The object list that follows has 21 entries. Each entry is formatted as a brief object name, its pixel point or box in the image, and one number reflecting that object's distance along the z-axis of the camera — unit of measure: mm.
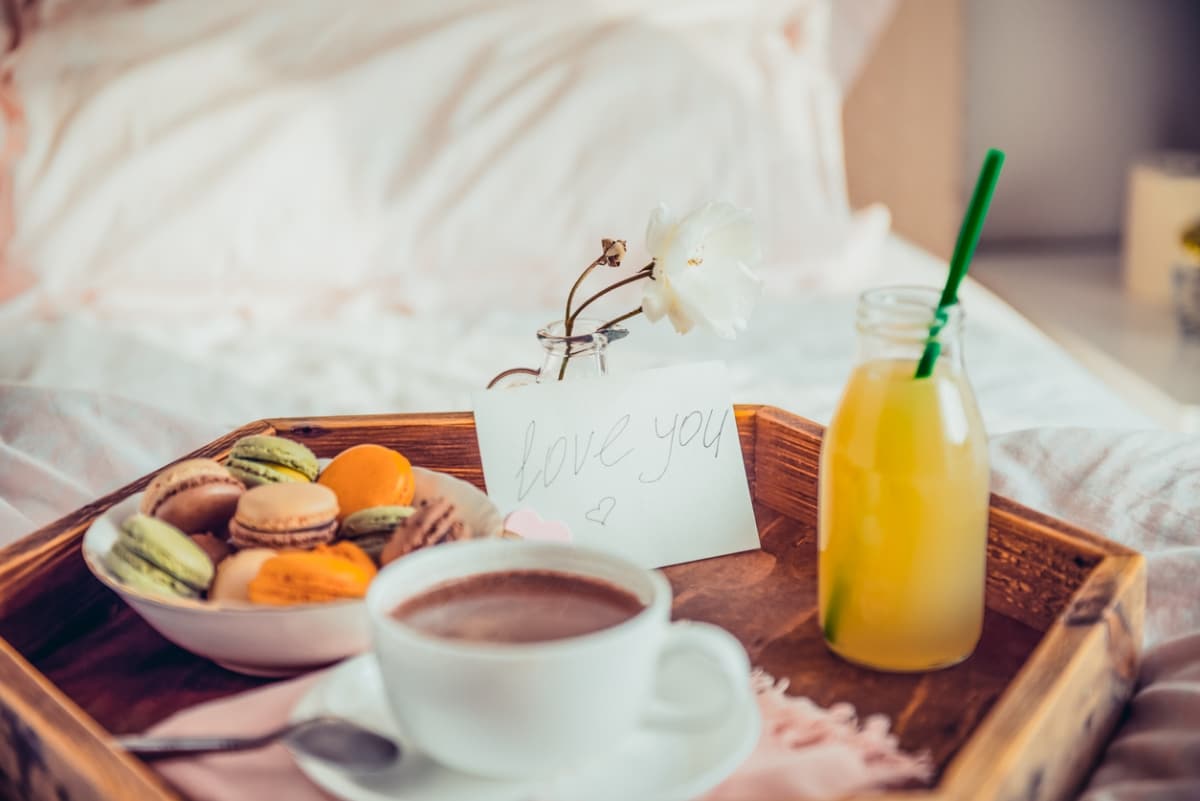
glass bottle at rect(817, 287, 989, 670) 481
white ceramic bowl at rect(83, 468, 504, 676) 463
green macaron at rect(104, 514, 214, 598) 498
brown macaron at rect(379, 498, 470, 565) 505
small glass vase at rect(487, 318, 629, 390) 644
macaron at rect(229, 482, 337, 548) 513
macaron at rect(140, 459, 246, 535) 550
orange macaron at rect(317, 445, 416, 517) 562
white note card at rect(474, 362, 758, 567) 624
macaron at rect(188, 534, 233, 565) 531
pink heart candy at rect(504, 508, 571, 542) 588
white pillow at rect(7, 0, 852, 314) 1294
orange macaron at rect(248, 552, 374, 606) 470
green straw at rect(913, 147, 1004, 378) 458
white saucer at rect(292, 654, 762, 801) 388
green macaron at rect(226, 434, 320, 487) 585
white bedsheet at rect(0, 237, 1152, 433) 1063
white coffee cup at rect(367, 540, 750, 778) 366
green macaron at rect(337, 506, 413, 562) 532
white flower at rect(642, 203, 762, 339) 592
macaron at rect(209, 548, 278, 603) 492
